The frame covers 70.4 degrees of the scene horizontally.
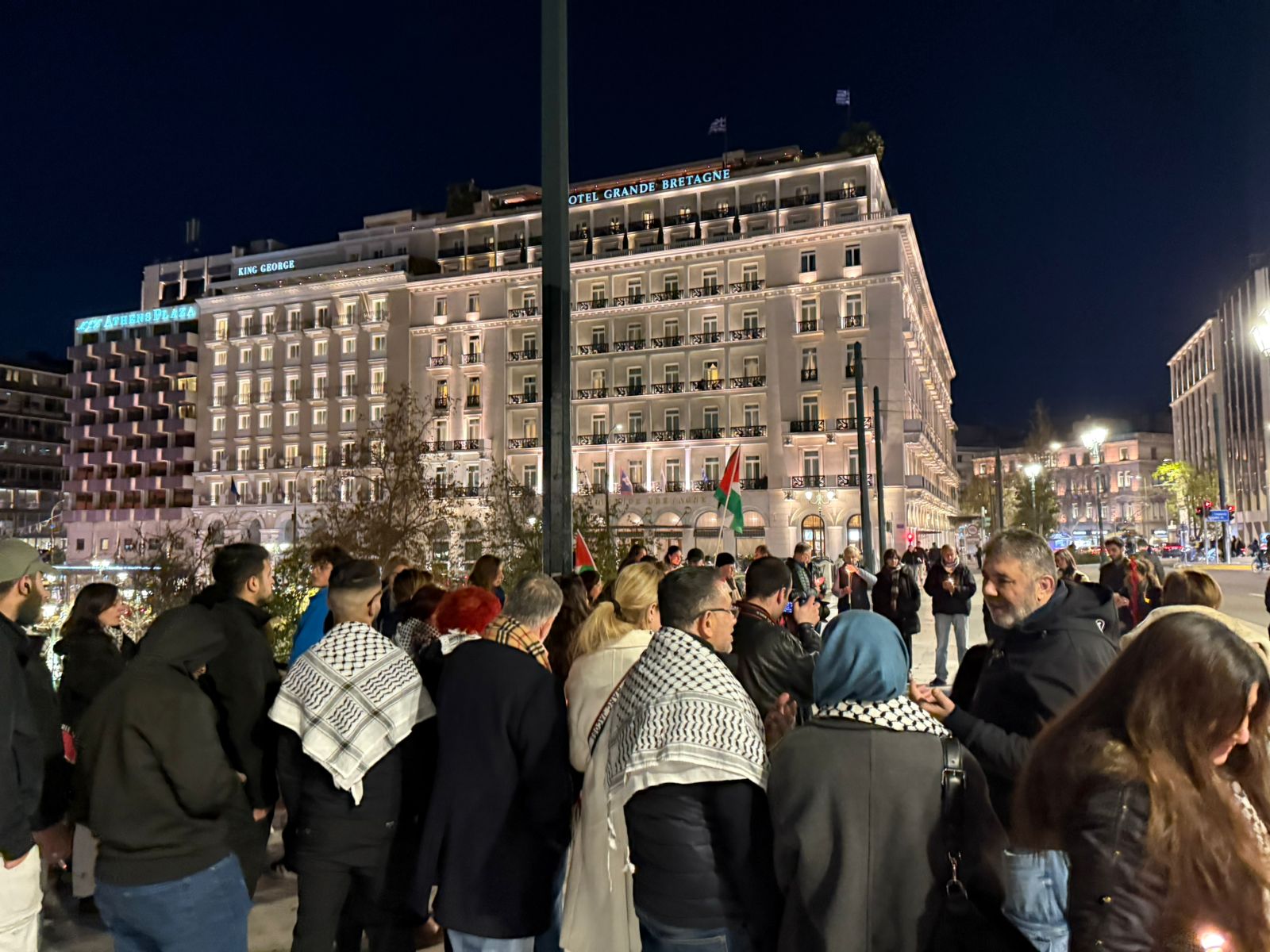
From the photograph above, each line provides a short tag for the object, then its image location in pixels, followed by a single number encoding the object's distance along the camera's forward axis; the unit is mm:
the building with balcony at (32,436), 87938
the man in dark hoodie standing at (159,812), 3096
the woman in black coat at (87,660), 5145
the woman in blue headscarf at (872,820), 2541
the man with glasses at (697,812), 2783
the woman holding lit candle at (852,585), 12584
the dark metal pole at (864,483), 20427
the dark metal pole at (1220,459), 36875
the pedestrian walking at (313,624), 5520
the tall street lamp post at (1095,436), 36344
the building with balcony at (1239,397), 81438
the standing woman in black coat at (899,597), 12539
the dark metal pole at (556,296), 6234
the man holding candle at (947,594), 12523
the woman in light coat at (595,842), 3260
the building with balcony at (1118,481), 123875
